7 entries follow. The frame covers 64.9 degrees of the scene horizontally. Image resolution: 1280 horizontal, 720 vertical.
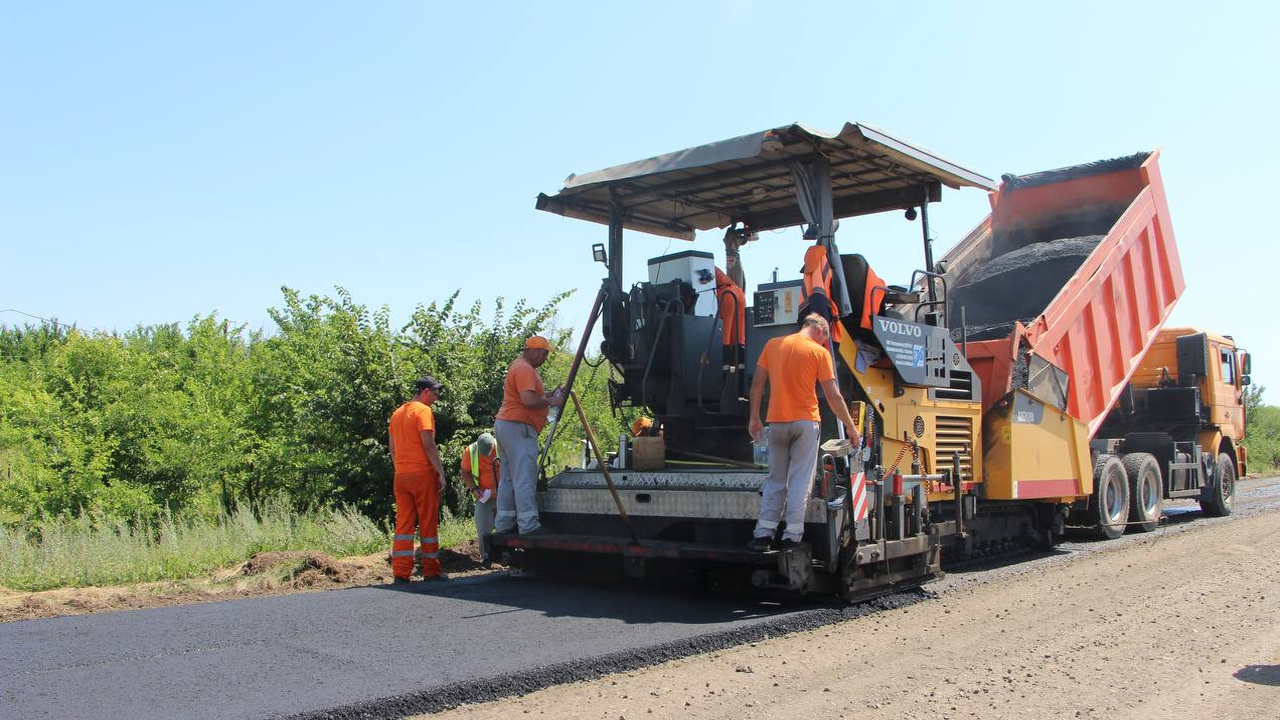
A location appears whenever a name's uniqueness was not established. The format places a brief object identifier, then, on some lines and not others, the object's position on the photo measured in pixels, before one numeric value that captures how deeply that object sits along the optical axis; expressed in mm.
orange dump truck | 8273
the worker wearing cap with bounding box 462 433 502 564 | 7879
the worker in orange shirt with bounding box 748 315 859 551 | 5918
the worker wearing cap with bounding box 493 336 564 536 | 7172
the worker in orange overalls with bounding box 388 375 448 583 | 7609
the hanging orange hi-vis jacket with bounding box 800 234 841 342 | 6418
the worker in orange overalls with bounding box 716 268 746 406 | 7125
